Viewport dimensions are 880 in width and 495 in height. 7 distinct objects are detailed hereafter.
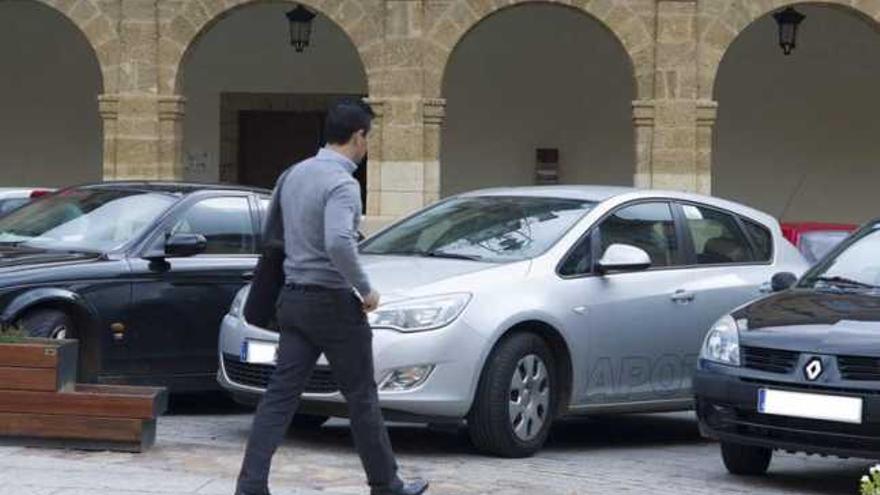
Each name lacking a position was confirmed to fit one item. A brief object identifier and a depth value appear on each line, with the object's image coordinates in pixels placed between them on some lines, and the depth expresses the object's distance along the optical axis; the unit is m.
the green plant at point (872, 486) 11.46
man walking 15.02
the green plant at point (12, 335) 18.48
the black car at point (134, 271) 21.27
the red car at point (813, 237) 32.53
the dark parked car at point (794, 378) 17.25
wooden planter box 18.27
